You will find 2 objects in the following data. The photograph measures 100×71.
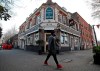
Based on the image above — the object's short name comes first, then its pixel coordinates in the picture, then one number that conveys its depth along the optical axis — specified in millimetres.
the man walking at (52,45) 2966
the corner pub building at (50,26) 8051
